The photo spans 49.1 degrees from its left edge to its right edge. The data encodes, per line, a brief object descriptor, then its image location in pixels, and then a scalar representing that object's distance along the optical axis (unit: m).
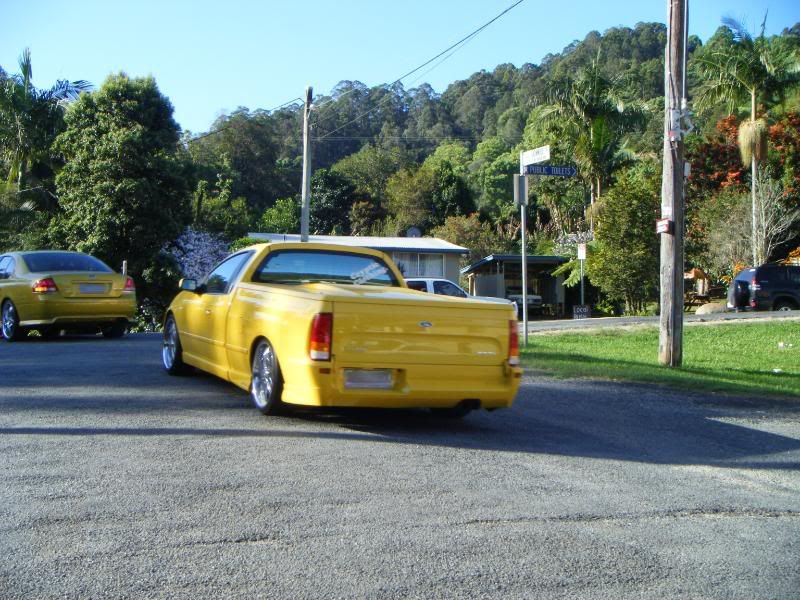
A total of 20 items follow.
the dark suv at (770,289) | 28.31
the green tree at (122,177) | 30.84
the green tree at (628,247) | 34.50
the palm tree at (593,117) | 40.91
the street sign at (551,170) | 13.12
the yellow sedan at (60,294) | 13.22
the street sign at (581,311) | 33.03
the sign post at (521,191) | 14.00
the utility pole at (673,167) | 12.21
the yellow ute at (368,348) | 6.54
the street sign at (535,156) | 12.99
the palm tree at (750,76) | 34.56
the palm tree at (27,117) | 32.88
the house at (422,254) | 41.47
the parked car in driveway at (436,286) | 21.84
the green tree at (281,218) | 62.34
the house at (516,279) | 45.41
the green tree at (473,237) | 54.06
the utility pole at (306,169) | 26.18
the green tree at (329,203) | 67.25
